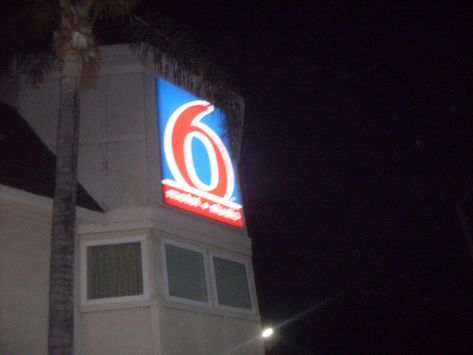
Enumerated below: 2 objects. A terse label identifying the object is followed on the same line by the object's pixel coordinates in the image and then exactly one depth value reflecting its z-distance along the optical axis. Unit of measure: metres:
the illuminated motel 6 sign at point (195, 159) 12.86
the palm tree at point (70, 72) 8.12
